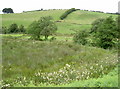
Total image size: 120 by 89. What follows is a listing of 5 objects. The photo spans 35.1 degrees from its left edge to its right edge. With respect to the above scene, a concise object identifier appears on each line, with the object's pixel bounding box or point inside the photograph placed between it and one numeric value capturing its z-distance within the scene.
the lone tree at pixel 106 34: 33.41
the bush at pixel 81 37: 50.08
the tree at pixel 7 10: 164.40
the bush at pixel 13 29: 90.75
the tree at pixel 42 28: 62.47
